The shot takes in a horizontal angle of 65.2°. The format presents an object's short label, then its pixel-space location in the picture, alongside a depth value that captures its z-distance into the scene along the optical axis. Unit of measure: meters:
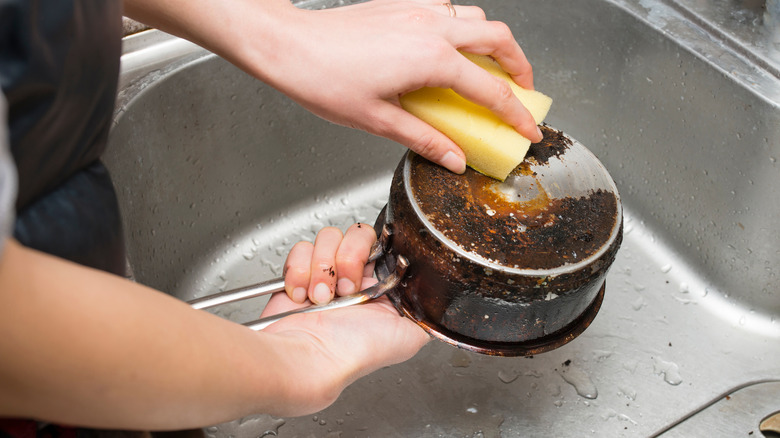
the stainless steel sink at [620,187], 1.09
